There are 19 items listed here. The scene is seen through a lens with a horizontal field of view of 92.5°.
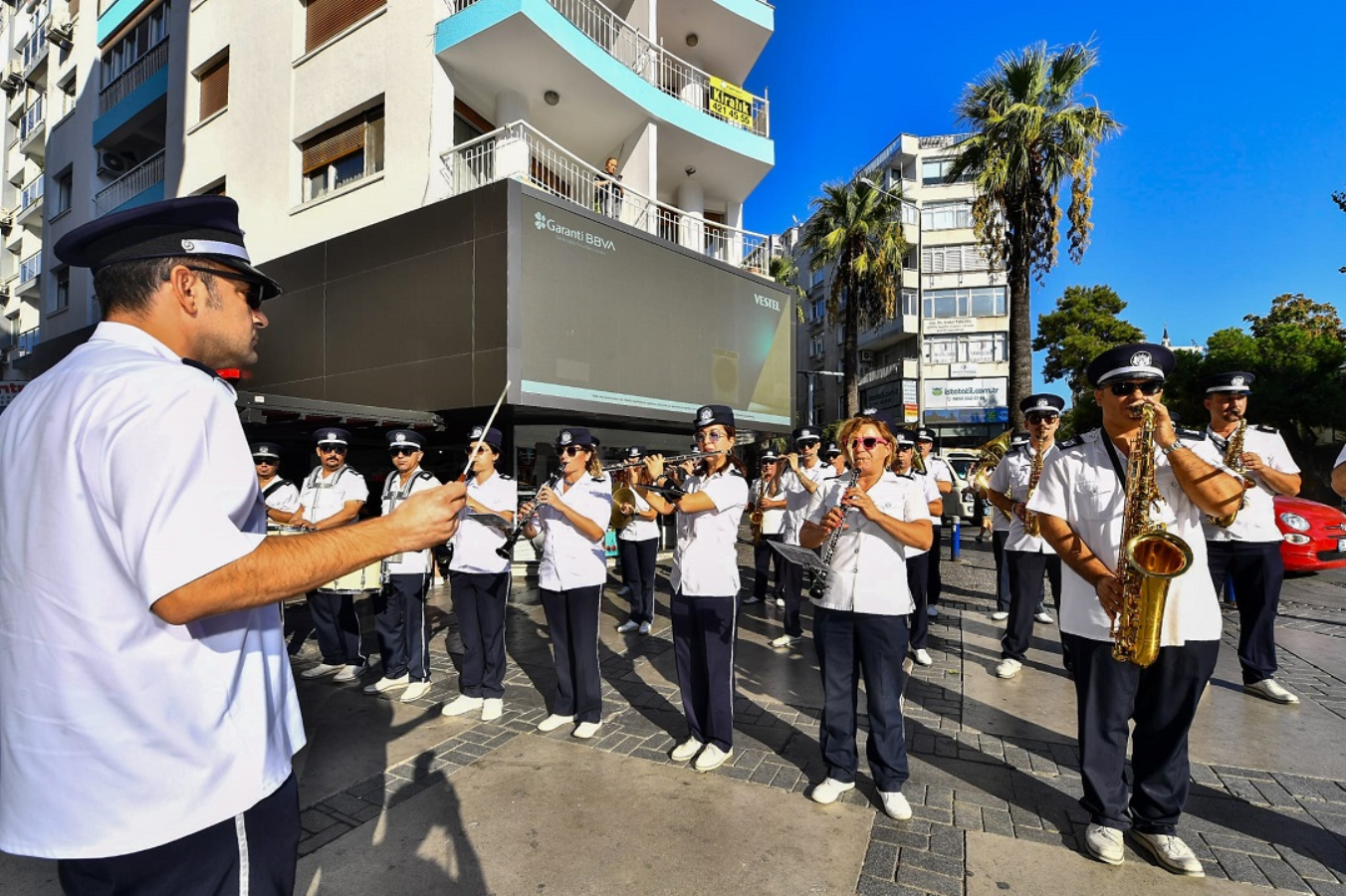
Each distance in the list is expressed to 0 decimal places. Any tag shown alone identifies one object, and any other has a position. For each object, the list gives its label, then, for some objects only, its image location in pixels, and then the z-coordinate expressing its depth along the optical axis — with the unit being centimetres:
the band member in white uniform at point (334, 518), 615
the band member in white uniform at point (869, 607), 356
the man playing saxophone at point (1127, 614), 304
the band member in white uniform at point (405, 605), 577
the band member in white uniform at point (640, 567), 806
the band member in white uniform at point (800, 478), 797
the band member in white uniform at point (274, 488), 614
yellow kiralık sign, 1619
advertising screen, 1117
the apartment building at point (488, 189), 1121
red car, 938
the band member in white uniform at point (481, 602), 525
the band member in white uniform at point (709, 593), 420
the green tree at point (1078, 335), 3341
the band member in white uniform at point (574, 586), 473
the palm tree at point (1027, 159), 1487
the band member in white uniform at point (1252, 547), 511
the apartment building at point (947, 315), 3956
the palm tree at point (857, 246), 2200
